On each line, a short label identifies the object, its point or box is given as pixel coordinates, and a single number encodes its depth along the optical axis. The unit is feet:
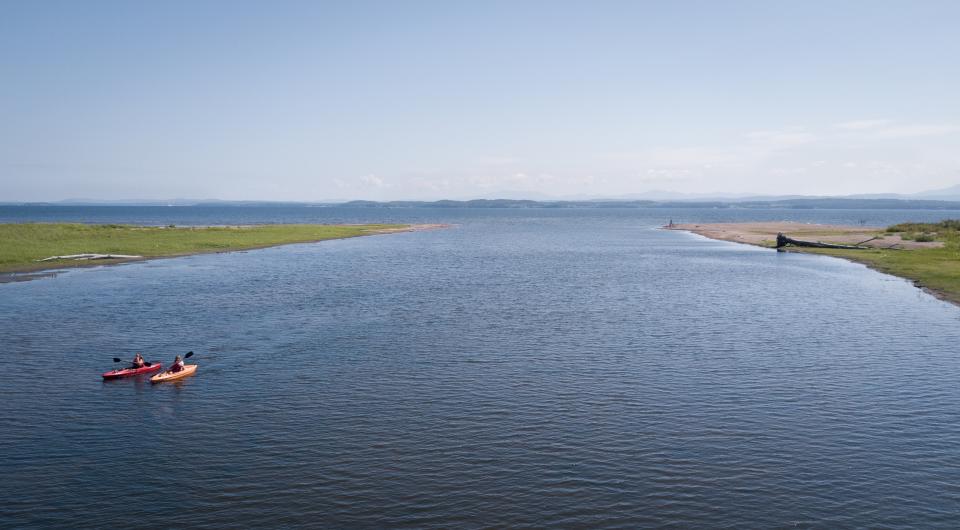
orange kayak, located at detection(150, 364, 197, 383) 110.52
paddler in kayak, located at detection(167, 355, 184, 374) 112.44
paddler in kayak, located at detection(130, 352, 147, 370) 113.70
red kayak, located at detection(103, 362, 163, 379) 111.04
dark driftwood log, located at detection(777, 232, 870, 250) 356.01
